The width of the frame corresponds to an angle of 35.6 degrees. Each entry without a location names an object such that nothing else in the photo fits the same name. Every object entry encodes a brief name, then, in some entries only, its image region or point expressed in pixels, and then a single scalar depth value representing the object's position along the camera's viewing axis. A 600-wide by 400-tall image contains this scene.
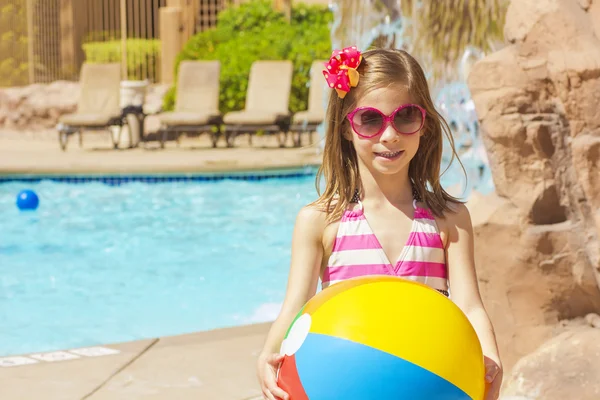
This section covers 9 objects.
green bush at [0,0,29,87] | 21.48
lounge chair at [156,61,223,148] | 16.27
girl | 2.26
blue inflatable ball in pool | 10.83
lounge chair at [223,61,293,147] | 15.29
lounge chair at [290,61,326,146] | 15.13
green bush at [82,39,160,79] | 20.72
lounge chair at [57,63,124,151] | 15.73
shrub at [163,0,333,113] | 17.19
